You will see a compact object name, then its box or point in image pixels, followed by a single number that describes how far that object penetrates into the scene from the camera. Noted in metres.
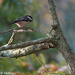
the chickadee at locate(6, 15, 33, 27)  9.50
